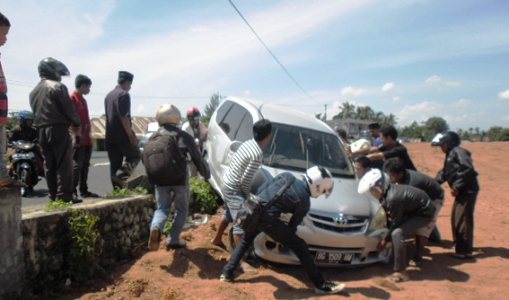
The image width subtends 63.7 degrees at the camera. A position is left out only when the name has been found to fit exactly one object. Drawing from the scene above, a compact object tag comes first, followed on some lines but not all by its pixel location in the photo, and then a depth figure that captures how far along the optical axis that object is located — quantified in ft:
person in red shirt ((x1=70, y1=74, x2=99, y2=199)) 18.62
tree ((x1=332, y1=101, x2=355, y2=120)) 278.46
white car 15.58
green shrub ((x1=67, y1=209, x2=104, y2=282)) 13.42
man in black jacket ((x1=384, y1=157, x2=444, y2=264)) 18.28
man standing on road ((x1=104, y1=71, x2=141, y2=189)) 19.24
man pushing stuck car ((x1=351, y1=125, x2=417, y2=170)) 21.63
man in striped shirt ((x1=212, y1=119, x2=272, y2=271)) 15.35
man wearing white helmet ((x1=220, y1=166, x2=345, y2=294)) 13.96
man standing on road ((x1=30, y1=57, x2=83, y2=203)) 15.15
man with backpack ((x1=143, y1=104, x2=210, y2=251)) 15.24
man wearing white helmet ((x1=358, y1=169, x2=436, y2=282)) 16.34
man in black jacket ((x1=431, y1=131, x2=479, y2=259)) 19.35
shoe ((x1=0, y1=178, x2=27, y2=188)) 11.50
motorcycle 25.55
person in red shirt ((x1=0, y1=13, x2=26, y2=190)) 11.76
